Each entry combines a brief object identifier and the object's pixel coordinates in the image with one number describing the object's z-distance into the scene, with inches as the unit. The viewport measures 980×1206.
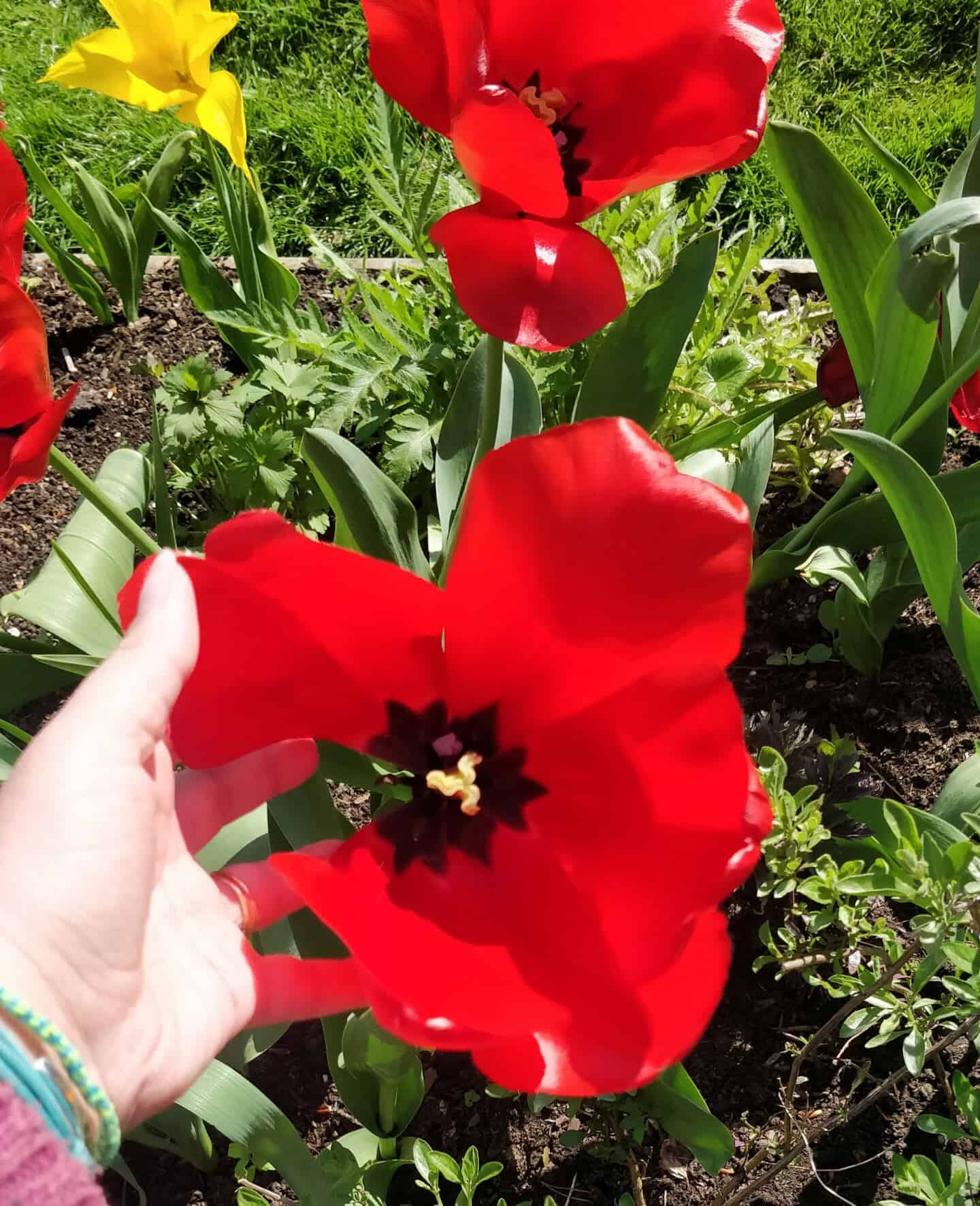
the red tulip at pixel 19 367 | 12.2
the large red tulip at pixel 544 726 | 9.6
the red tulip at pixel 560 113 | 11.4
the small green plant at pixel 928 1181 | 12.6
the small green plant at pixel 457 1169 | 12.9
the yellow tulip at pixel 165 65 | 16.9
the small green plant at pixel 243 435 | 20.2
